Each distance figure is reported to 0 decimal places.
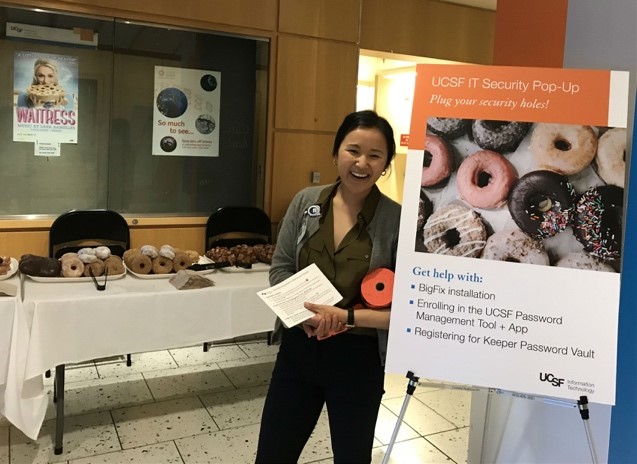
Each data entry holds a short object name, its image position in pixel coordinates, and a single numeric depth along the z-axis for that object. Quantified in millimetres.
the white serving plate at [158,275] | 2984
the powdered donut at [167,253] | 3111
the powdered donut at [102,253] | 3000
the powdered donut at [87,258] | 2912
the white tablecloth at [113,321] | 2465
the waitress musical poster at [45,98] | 3615
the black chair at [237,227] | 4070
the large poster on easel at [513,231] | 1611
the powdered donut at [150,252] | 3080
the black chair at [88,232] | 3504
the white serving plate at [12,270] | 2790
